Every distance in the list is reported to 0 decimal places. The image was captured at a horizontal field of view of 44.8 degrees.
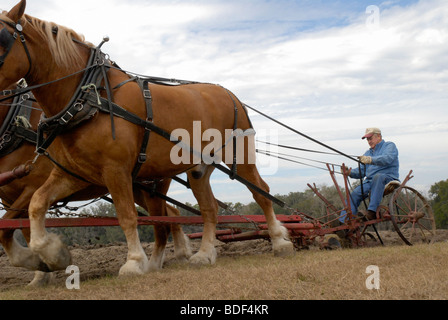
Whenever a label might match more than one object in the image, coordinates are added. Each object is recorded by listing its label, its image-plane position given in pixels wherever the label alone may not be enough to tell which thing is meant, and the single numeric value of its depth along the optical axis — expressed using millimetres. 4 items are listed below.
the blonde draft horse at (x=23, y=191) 5855
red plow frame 7562
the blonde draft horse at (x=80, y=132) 5082
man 7906
